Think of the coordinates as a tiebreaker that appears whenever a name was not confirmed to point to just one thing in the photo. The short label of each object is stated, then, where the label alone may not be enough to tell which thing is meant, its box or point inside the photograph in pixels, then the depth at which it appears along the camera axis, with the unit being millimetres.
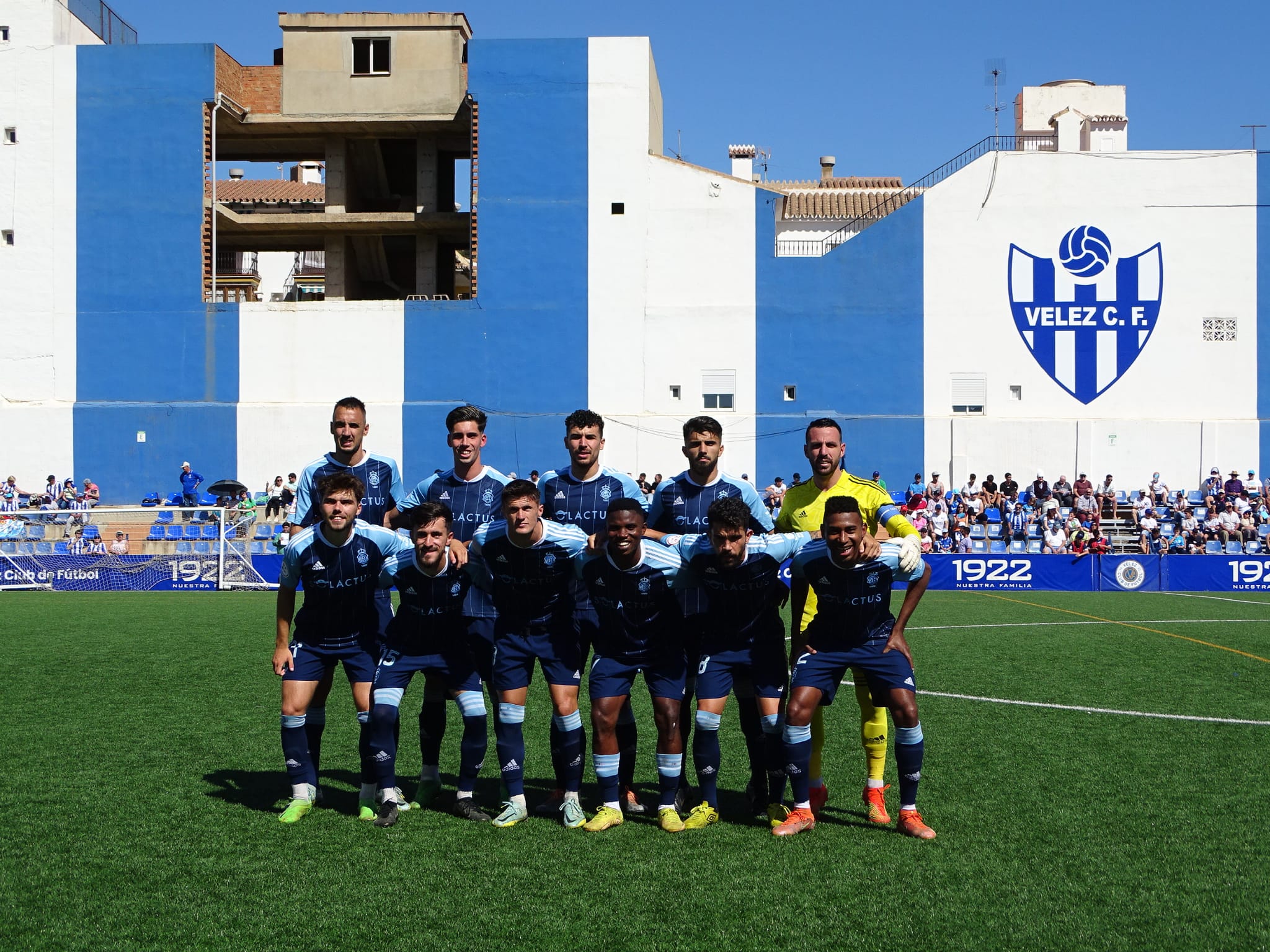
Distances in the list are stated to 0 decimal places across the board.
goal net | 24906
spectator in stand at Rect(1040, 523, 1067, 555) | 27953
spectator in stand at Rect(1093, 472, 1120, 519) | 31516
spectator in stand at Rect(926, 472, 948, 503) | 30688
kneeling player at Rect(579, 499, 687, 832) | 6617
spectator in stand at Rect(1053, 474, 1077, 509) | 31688
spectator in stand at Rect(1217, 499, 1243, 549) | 28906
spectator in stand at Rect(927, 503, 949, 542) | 28766
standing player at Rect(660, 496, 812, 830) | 6598
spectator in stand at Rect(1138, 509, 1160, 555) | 28750
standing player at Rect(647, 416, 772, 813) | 6855
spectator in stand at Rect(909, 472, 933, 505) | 31719
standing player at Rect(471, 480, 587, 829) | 6770
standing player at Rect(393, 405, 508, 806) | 7105
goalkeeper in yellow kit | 6754
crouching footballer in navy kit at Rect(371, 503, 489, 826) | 6742
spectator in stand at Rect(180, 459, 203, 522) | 33134
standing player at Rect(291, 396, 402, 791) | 7746
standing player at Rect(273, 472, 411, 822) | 6836
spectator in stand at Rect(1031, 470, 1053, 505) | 32125
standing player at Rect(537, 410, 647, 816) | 7035
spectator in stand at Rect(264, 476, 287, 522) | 29138
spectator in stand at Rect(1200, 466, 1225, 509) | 31588
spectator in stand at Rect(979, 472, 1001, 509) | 31188
